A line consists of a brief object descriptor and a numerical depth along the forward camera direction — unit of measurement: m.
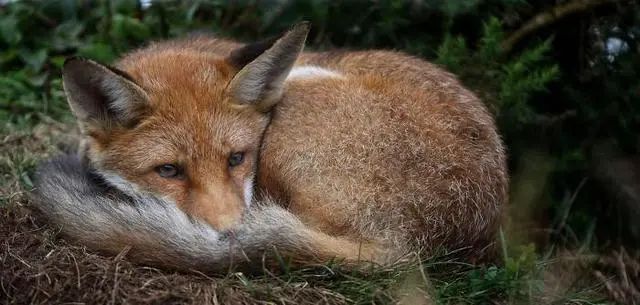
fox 7.87
